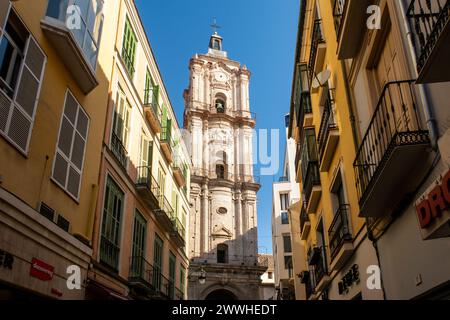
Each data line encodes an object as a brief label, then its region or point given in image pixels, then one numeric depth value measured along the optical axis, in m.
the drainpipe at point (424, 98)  5.26
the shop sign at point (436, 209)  4.14
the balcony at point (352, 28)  7.76
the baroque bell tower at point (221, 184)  40.94
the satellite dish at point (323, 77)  11.20
